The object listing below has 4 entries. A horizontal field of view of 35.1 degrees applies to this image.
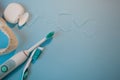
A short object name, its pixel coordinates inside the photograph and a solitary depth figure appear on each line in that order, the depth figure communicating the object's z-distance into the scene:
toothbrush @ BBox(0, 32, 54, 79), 0.83
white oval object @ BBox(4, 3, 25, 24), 0.89
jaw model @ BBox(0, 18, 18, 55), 0.86
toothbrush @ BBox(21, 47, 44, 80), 0.89
